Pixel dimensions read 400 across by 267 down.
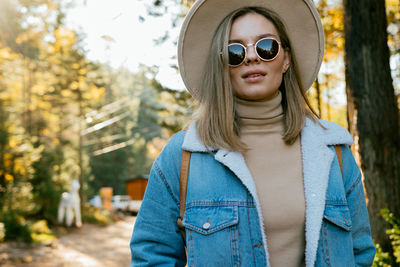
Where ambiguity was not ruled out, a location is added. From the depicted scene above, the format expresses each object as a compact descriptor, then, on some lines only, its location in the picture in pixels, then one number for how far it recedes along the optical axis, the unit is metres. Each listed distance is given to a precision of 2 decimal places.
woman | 1.71
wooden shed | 31.65
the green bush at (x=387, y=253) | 3.64
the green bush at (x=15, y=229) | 10.66
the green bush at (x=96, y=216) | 18.50
